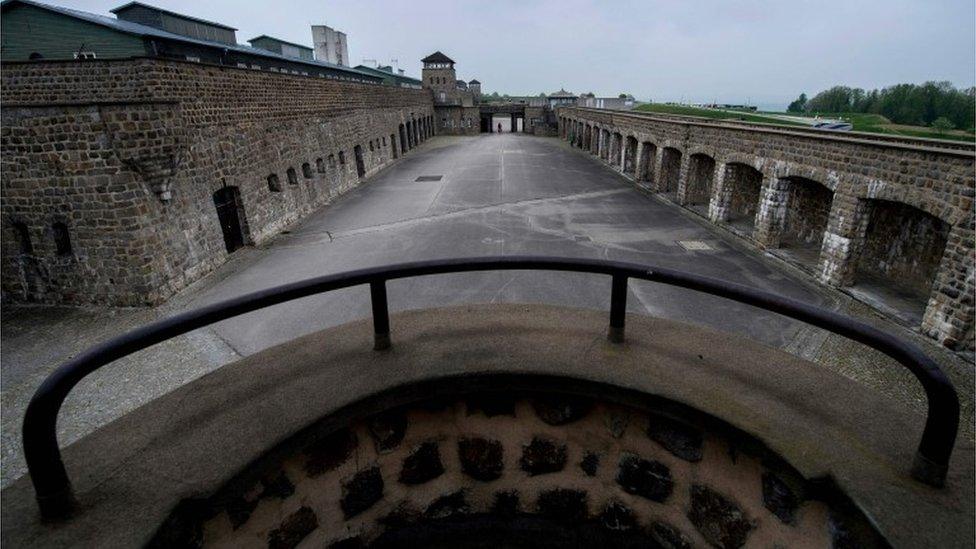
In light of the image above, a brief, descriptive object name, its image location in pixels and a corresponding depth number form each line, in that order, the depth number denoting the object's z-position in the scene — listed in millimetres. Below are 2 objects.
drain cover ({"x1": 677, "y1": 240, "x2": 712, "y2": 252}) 12719
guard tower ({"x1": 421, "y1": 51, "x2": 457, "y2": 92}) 58875
